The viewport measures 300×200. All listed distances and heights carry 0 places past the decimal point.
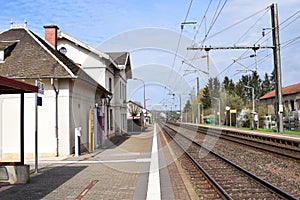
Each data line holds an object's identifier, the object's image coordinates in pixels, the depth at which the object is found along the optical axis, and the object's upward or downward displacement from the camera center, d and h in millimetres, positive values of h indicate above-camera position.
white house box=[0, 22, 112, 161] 16109 +604
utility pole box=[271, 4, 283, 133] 26312 +3696
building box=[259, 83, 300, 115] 56831 +2980
